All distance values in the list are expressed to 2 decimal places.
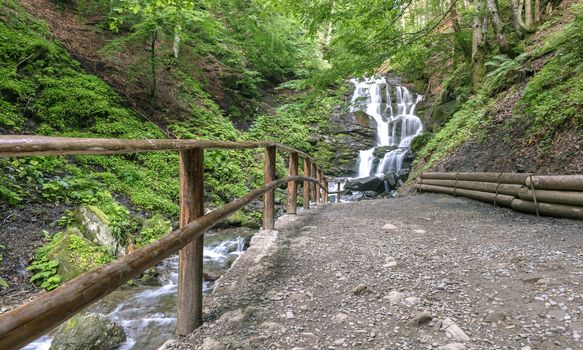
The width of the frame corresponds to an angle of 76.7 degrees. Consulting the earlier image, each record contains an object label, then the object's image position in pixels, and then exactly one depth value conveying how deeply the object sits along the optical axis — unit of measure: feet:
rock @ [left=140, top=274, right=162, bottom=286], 16.22
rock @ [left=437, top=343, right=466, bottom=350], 5.80
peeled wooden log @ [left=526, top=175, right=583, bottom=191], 13.94
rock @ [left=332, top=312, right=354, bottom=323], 7.01
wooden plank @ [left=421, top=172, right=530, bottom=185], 18.08
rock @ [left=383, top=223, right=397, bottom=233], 14.78
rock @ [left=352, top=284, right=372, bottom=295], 8.17
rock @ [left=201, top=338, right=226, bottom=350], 6.23
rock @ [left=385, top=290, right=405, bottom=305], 7.64
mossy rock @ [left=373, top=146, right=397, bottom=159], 59.35
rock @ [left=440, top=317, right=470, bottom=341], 6.07
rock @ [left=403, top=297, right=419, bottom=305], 7.46
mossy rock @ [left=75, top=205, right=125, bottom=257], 17.37
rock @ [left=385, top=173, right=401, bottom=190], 50.49
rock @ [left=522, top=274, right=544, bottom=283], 7.91
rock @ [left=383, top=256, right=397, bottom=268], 9.96
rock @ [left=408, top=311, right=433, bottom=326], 6.64
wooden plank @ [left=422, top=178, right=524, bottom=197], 18.40
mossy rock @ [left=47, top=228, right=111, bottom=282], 14.90
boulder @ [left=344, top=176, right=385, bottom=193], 50.08
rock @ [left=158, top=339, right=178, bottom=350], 6.42
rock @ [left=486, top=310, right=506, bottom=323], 6.51
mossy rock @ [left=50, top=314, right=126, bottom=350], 10.06
